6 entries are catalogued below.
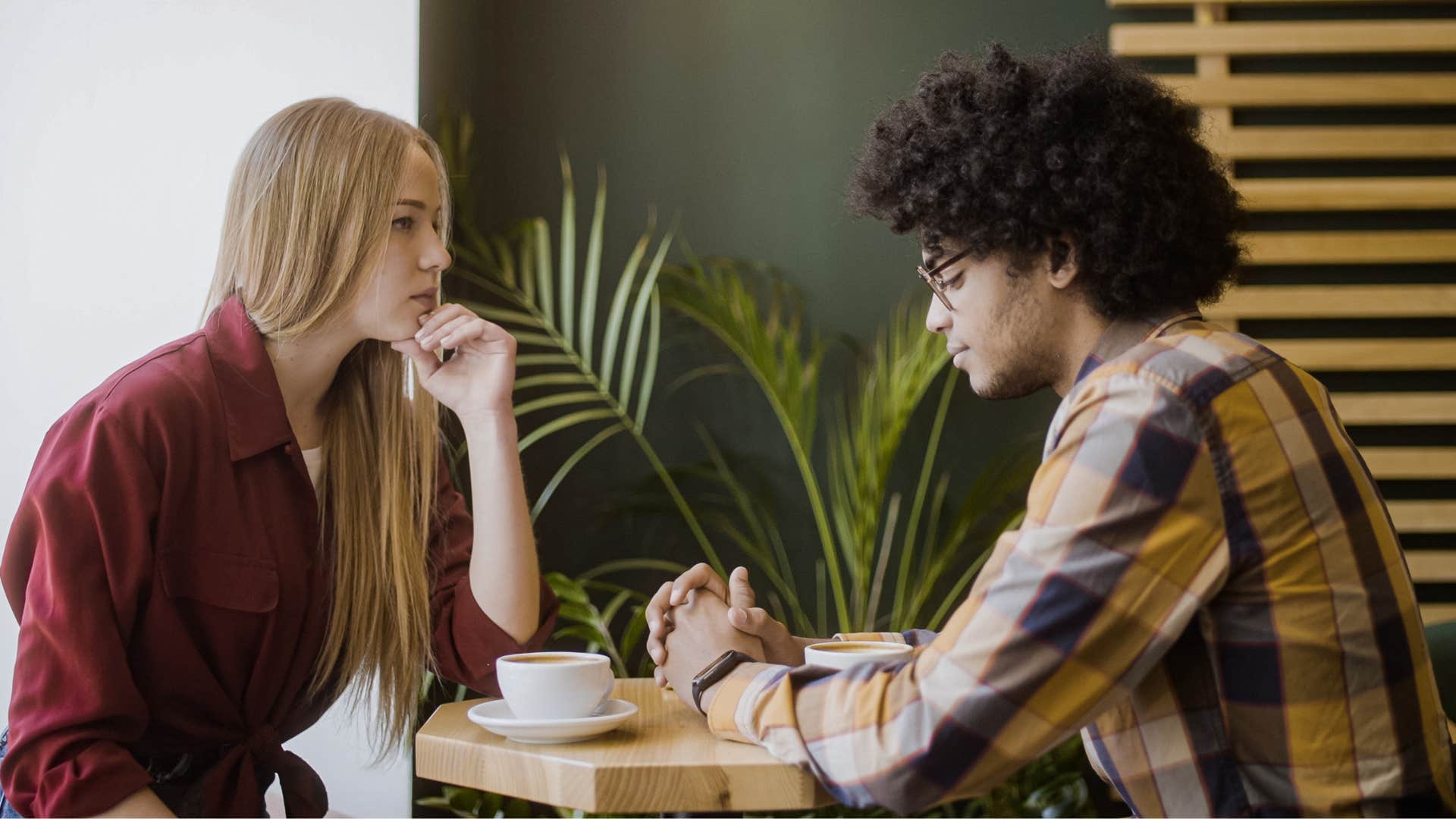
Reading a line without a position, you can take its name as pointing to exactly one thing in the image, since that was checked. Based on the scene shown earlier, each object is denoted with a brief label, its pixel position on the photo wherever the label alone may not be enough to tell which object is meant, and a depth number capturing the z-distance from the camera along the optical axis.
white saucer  1.14
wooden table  1.05
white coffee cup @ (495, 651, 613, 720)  1.19
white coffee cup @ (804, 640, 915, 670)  1.24
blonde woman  1.30
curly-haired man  0.99
